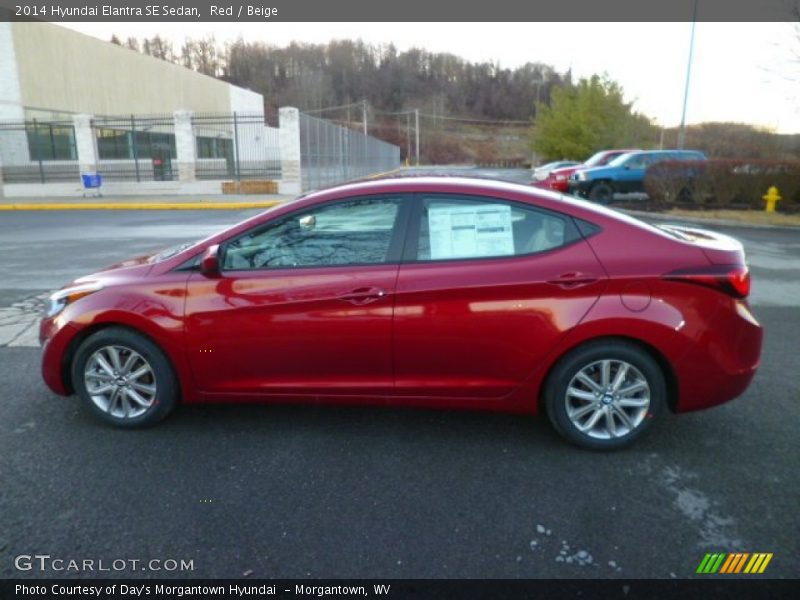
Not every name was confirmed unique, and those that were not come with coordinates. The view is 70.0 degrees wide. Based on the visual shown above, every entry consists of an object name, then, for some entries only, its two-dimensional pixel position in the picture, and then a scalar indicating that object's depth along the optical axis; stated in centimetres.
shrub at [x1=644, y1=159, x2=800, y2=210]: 1580
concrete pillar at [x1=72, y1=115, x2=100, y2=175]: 2484
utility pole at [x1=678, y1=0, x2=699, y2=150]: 2366
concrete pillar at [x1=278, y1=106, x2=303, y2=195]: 2264
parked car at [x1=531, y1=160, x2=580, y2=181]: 3178
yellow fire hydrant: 1530
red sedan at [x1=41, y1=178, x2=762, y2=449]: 318
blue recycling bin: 2334
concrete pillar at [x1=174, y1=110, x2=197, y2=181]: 2441
